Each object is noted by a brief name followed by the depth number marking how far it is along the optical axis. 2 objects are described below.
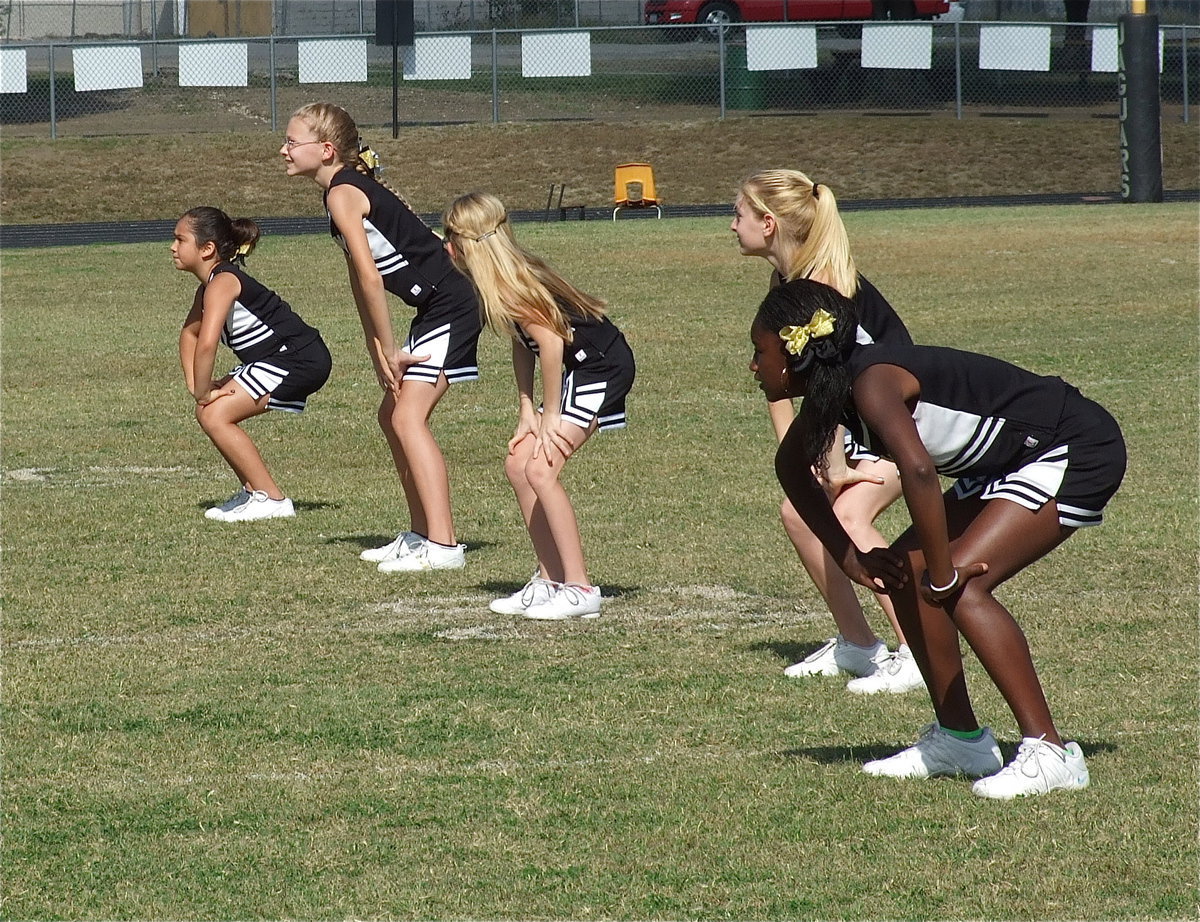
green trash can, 79.69
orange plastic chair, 62.53
